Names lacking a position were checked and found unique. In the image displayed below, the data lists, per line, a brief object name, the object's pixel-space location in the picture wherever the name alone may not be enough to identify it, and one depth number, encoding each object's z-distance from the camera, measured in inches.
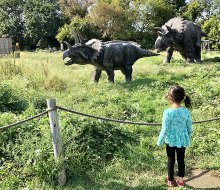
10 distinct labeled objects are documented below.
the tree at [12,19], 1084.9
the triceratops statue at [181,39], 364.9
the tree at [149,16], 896.4
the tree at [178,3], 1018.7
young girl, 106.1
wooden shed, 588.0
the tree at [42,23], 1017.9
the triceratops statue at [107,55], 256.8
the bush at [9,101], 197.2
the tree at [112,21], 869.2
